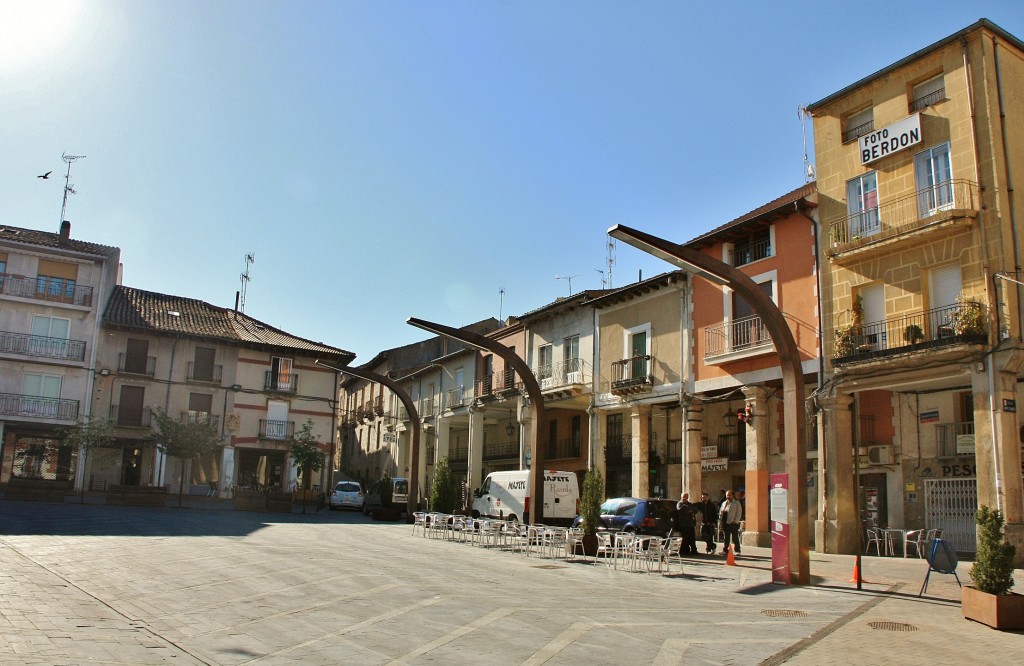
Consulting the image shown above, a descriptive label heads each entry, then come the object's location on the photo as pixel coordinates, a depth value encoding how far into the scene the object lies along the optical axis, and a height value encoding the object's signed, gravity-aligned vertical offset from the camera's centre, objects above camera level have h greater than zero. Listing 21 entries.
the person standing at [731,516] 19.27 -0.62
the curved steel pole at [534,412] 20.16 +1.74
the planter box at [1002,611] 9.72 -1.33
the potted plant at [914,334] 18.97 +3.59
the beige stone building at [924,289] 17.92 +4.74
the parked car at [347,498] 41.03 -0.93
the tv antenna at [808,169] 23.47 +9.30
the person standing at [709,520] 20.27 -0.80
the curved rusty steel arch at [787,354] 13.77 +2.31
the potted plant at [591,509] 18.50 -0.52
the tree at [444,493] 28.53 -0.39
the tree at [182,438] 38.91 +1.71
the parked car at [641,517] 20.30 -0.74
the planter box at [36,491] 33.31 -0.80
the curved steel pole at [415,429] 29.55 +1.85
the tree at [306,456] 40.97 +1.08
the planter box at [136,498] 33.75 -1.01
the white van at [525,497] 26.81 -0.42
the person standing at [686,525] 19.47 -0.86
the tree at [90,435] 37.31 +1.63
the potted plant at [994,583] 9.73 -1.03
